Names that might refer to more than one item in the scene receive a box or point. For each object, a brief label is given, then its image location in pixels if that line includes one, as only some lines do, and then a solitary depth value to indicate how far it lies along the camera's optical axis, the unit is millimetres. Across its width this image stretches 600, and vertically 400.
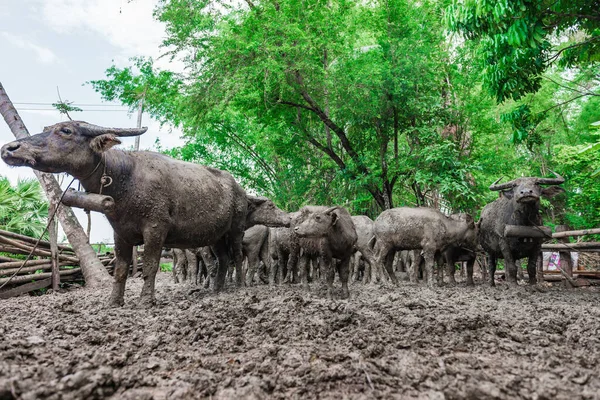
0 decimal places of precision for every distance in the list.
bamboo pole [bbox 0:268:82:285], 7664
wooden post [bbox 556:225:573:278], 10129
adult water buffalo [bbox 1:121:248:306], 4648
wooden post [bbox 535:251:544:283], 9686
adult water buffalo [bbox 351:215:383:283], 9725
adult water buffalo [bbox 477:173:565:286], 7731
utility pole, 24109
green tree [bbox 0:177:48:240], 11422
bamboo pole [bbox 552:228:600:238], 8261
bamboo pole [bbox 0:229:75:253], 8258
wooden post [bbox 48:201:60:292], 8578
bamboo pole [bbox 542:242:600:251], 8203
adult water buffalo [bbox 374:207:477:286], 8992
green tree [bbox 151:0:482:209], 11133
